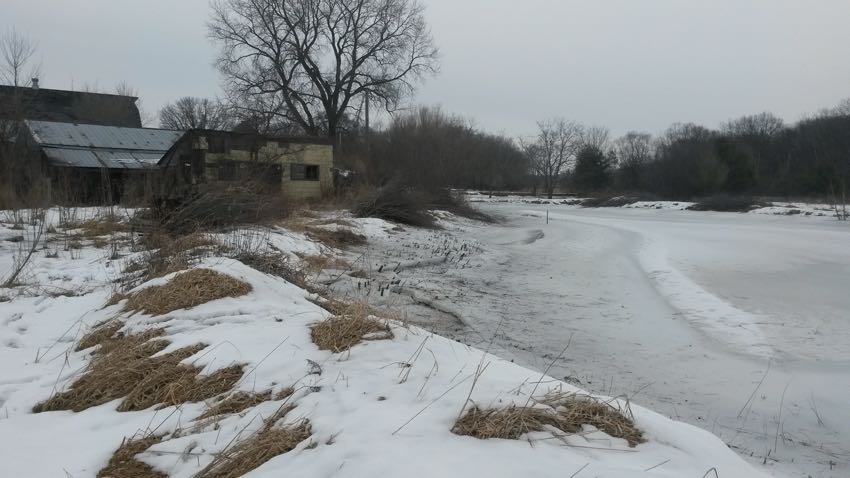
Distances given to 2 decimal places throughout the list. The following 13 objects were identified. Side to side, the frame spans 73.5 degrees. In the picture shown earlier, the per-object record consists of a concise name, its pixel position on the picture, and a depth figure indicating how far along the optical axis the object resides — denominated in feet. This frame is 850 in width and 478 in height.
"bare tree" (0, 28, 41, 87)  83.76
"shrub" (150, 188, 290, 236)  36.45
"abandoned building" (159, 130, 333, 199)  73.61
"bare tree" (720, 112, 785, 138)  241.47
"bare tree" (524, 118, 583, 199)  300.40
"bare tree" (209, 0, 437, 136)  135.33
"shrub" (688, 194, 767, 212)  121.90
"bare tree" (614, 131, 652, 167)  281.17
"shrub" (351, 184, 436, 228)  71.05
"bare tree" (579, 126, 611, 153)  309.22
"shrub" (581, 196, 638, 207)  165.86
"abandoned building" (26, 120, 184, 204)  89.56
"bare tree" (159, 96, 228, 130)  180.86
